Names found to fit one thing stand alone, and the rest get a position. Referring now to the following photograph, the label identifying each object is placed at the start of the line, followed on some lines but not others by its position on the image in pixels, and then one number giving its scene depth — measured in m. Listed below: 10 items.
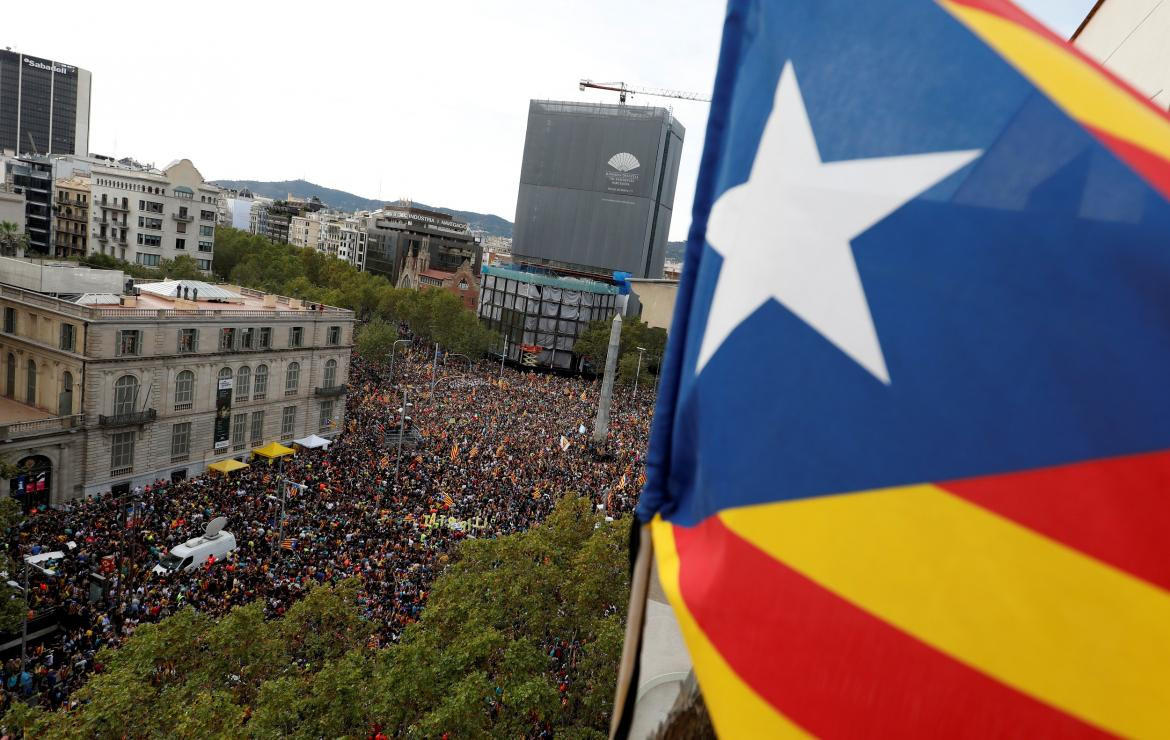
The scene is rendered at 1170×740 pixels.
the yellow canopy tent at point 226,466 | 37.06
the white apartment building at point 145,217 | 83.56
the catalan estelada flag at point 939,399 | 2.90
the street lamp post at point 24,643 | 18.92
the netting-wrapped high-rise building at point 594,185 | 106.56
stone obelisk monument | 52.88
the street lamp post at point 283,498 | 27.20
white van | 24.30
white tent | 43.06
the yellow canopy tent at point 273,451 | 40.03
